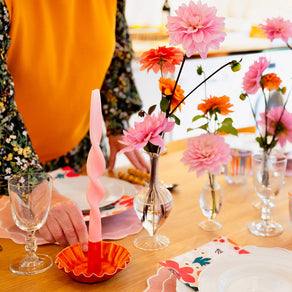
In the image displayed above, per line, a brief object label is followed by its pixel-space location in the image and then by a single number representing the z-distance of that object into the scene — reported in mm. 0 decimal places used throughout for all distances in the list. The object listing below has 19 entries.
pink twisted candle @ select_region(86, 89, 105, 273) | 793
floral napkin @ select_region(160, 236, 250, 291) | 817
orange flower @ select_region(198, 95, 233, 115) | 949
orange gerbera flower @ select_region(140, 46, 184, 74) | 907
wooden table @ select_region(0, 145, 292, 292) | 833
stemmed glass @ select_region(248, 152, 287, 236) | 1067
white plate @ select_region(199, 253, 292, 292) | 771
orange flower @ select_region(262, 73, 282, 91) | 1111
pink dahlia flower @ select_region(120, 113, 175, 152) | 805
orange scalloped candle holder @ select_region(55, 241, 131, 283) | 828
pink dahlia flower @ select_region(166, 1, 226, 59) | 795
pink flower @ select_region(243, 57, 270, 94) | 1073
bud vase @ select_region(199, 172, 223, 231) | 1035
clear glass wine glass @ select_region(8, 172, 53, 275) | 877
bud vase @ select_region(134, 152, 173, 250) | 925
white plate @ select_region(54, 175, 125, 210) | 1134
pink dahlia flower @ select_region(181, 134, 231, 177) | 861
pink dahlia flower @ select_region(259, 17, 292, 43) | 1166
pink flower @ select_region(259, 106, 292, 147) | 1132
